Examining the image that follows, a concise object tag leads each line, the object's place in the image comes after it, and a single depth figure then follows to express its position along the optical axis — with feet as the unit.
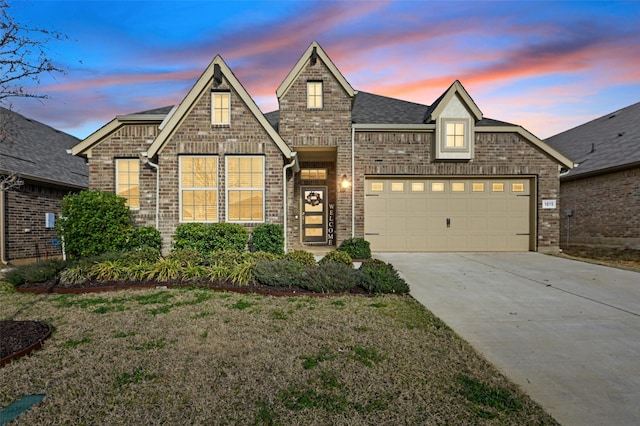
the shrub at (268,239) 32.09
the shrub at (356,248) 34.24
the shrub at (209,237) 31.09
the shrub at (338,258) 25.91
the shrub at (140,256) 25.27
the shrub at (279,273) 21.56
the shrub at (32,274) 22.21
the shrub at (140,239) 30.17
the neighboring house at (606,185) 44.01
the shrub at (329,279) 20.67
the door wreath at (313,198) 46.83
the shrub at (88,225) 27.96
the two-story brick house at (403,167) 37.32
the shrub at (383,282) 20.61
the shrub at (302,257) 25.43
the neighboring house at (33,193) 35.78
